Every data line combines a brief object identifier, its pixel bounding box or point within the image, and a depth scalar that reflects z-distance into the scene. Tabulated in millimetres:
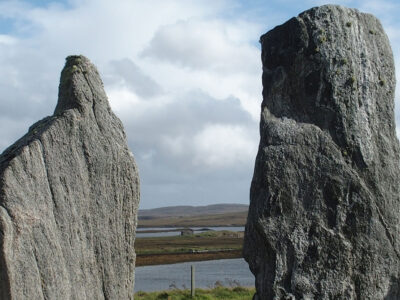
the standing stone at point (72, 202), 11648
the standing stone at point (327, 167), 13516
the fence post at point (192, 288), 26112
